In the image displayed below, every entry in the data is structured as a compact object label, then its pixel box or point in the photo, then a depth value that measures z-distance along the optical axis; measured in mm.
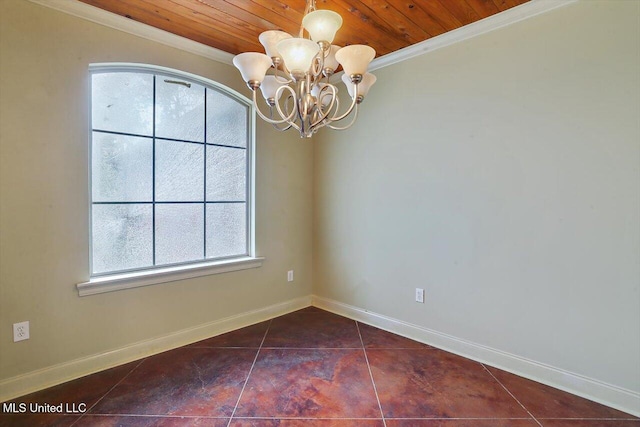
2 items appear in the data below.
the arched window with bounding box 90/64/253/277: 2232
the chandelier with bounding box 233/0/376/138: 1387
